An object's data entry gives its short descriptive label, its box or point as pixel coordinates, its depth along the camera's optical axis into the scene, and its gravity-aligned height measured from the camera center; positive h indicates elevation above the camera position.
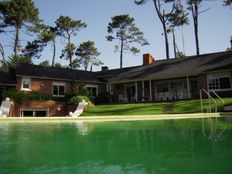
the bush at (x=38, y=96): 25.12 +1.02
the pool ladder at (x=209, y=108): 19.26 -0.27
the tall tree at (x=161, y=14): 39.94 +13.63
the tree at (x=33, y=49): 47.16 +10.29
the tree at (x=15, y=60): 40.24 +7.25
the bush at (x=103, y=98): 31.52 +0.93
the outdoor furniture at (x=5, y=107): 21.69 +0.03
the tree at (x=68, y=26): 47.41 +14.26
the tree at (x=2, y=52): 43.25 +8.84
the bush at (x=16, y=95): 24.02 +1.09
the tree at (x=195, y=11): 39.18 +13.96
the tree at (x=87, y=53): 55.01 +11.08
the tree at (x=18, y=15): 39.25 +13.78
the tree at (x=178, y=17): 42.69 +13.99
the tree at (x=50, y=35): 45.16 +12.16
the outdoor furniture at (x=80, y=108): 22.36 -0.15
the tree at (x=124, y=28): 48.06 +13.86
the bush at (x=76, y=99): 25.41 +0.69
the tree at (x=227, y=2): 34.19 +12.95
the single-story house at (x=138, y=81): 26.52 +2.85
